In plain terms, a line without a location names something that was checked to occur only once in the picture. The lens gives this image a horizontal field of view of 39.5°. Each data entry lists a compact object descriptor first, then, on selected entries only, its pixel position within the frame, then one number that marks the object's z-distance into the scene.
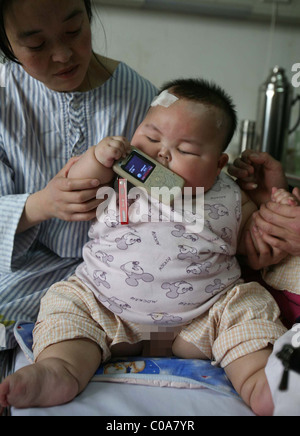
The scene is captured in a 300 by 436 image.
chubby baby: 0.70
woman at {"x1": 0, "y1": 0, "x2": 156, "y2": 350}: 0.81
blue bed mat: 0.69
